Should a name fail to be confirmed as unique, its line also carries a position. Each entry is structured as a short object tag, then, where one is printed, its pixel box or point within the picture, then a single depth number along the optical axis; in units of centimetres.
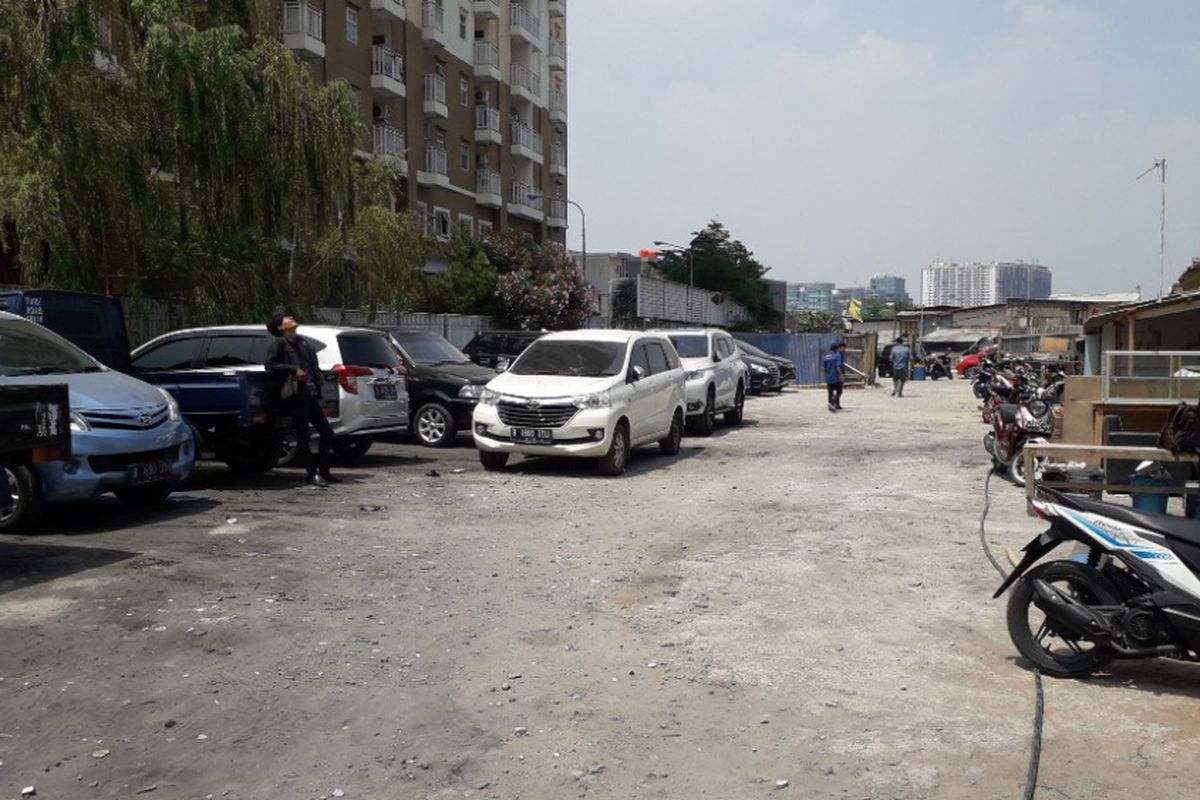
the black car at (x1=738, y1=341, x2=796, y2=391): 3391
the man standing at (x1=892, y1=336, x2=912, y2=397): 3281
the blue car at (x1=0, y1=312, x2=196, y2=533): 934
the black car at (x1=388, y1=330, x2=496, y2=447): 1661
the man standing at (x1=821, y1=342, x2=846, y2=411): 2592
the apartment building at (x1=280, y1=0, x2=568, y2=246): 3809
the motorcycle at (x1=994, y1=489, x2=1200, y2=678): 565
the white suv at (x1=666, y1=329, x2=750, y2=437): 1972
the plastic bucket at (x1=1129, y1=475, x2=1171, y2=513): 828
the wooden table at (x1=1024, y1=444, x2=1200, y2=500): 766
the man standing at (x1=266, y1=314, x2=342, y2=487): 1205
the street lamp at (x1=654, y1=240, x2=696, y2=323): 7162
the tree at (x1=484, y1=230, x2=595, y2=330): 3778
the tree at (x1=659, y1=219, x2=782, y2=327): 7631
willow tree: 1566
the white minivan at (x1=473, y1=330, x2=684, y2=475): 1370
